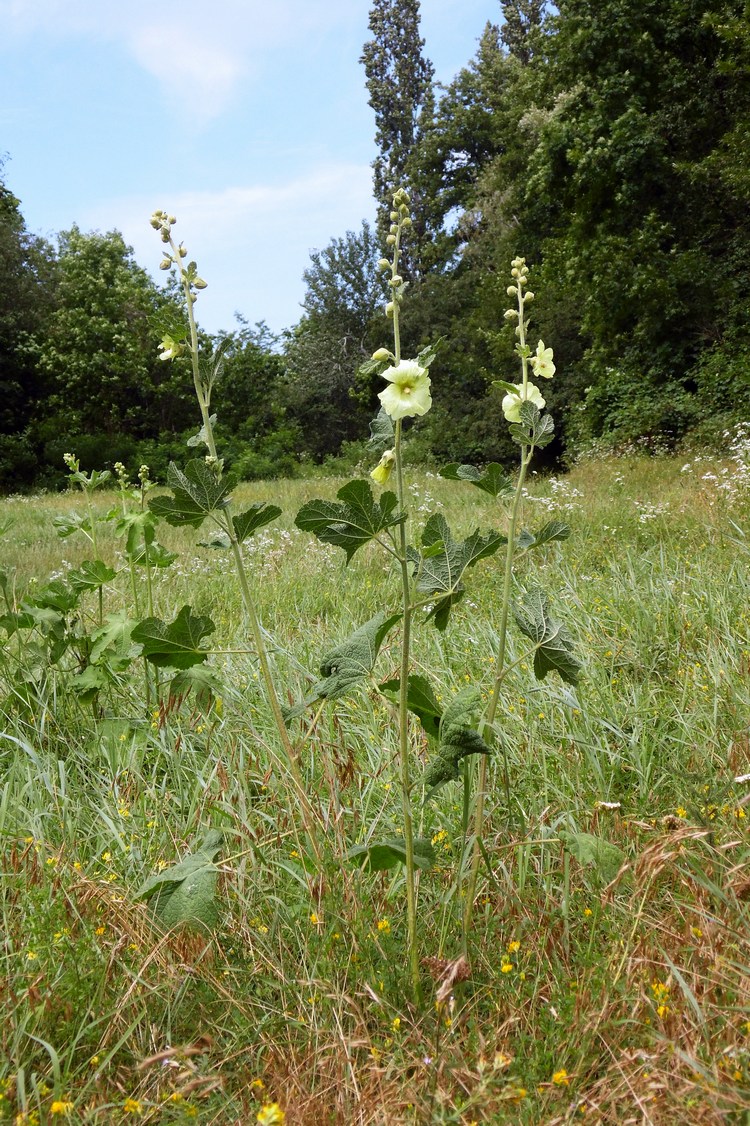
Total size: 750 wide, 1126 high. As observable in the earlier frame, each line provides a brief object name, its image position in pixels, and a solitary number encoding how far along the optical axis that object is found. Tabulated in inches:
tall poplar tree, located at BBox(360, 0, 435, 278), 863.1
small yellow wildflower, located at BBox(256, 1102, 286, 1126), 37.3
